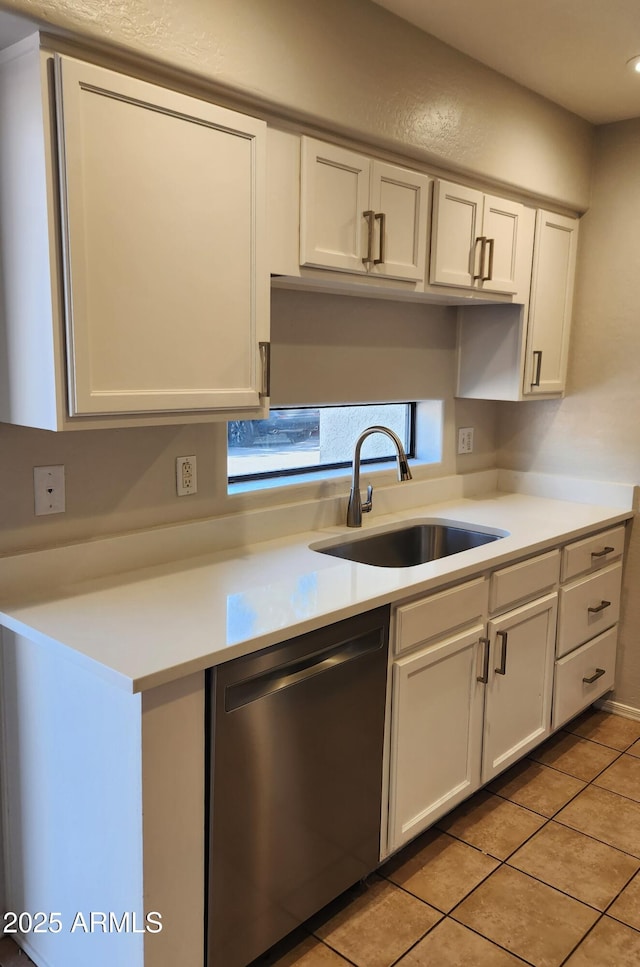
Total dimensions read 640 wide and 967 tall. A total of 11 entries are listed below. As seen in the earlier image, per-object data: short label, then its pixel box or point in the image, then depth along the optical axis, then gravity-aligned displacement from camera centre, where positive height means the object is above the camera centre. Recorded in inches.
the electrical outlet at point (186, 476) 83.6 -12.8
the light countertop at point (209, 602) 58.4 -22.1
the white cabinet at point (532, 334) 115.2 +5.2
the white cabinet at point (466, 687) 81.0 -38.0
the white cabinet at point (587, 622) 109.1 -38.0
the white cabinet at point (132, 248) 58.8 +9.3
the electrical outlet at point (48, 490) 71.6 -12.6
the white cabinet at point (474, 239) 95.3 +16.7
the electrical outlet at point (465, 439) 127.0 -12.2
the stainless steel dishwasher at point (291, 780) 62.2 -37.1
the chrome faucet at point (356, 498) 100.0 -17.8
